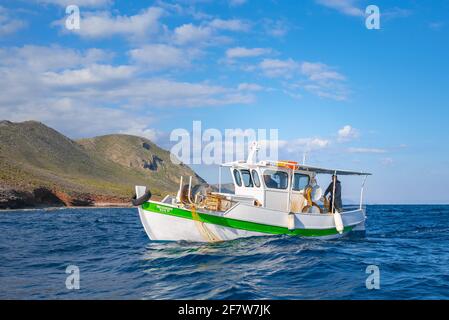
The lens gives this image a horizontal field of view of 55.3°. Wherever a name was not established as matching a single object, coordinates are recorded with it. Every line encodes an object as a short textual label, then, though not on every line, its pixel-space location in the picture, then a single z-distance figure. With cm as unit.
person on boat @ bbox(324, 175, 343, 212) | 2498
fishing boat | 1952
